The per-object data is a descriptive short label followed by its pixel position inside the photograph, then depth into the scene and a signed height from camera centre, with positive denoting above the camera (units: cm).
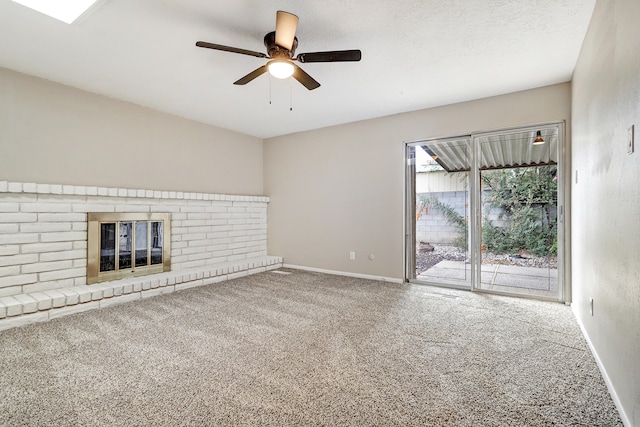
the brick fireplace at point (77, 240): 297 -27
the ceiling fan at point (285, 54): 208 +123
